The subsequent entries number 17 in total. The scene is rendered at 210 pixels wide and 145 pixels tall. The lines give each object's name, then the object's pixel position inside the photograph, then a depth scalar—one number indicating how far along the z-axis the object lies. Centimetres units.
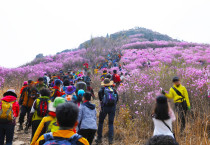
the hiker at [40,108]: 423
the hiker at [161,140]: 172
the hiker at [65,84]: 541
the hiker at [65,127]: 193
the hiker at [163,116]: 290
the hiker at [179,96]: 543
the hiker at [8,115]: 406
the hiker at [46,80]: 1108
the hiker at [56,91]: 533
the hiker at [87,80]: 1002
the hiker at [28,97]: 595
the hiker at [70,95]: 450
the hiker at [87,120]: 392
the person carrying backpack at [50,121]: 302
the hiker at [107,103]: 515
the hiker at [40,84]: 651
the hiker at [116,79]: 1004
